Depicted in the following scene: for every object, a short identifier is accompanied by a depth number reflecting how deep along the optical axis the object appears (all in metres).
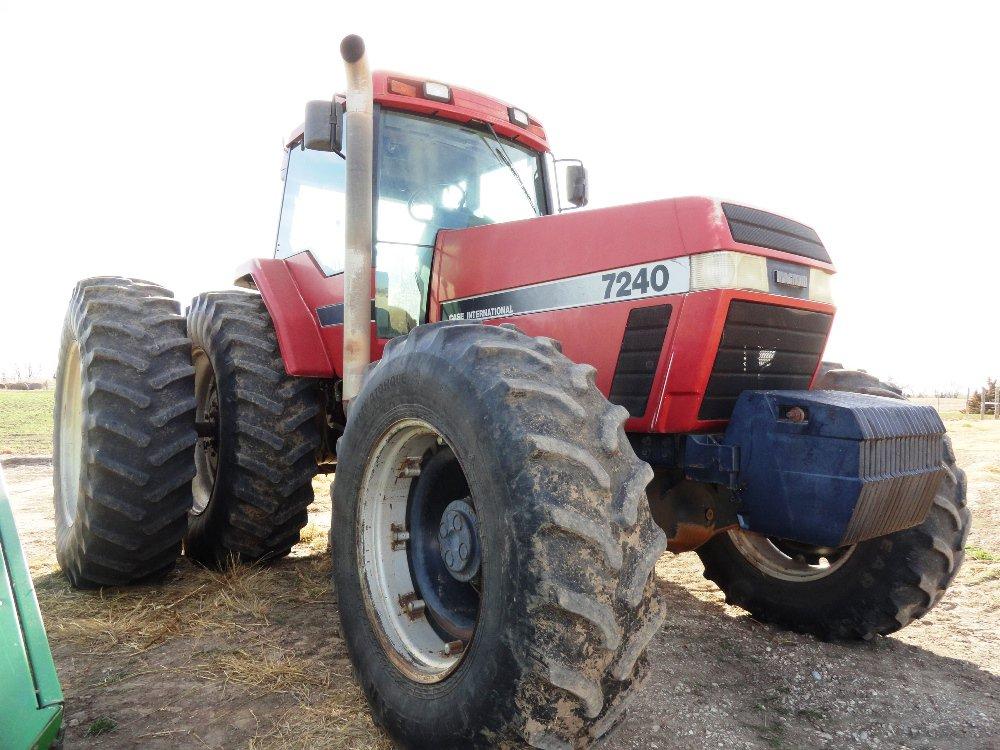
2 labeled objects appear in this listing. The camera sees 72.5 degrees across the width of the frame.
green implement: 1.69
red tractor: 1.71
